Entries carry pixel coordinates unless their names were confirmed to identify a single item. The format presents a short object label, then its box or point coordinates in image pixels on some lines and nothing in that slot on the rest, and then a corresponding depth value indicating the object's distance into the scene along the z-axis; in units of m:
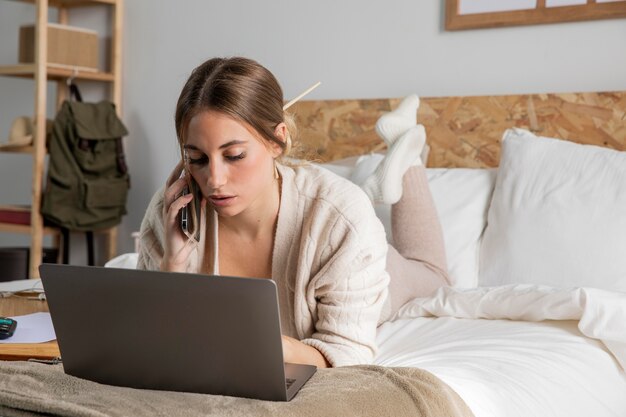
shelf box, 3.54
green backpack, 3.47
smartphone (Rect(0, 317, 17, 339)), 1.49
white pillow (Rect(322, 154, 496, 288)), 2.38
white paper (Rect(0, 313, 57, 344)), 1.50
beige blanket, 1.08
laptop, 1.08
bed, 1.47
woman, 1.50
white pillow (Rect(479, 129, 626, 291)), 2.15
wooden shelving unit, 3.47
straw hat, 3.51
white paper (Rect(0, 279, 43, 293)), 2.25
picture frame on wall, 2.57
